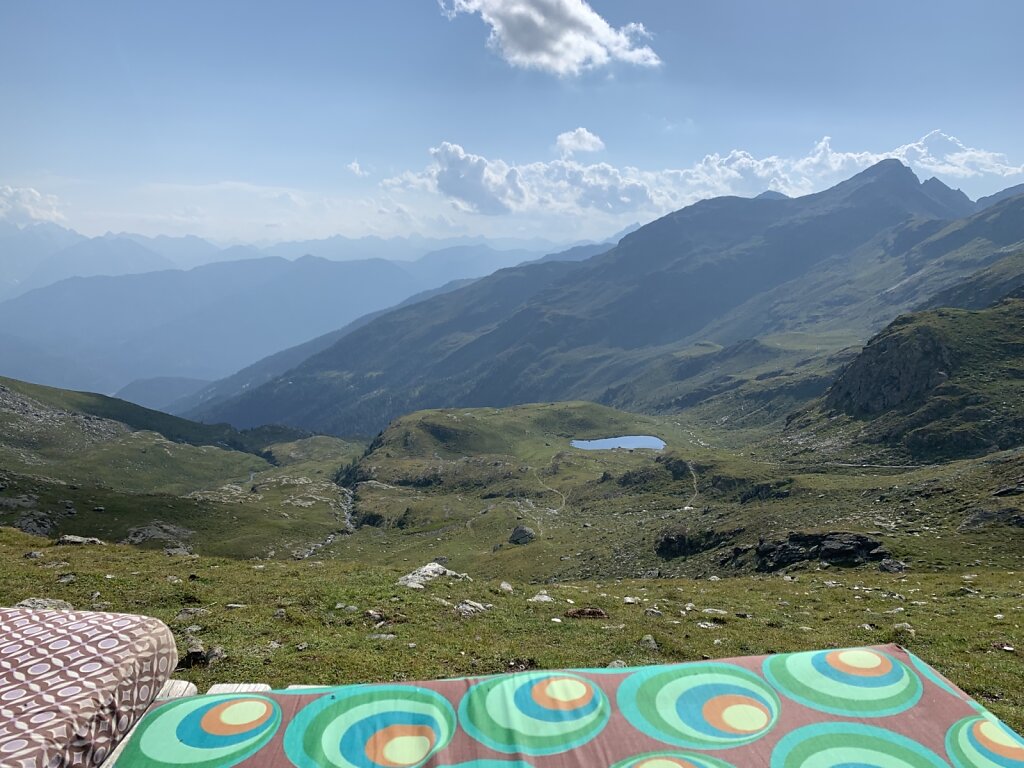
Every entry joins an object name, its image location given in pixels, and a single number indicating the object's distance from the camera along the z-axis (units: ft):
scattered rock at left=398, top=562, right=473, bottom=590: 80.62
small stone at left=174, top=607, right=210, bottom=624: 60.70
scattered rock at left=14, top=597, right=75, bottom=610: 58.75
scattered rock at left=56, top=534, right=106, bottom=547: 110.32
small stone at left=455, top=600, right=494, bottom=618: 68.49
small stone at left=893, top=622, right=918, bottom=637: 64.81
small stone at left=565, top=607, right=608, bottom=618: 70.69
